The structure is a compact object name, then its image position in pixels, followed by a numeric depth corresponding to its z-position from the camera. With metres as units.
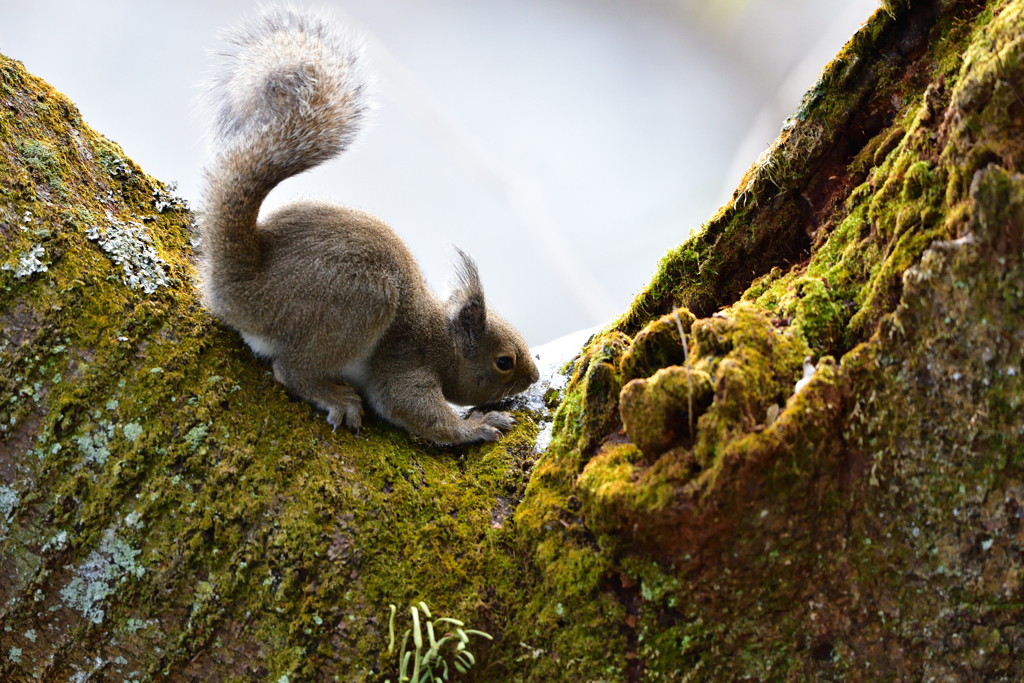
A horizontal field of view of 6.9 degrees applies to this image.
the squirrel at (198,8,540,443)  4.43
